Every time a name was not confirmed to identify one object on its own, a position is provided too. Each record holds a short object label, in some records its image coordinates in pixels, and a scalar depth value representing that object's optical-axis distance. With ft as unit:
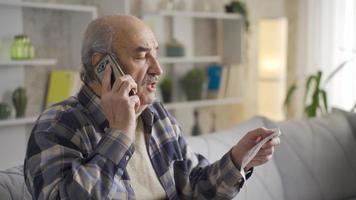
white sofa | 5.98
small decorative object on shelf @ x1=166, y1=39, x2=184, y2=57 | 10.12
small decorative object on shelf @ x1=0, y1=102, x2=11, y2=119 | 7.65
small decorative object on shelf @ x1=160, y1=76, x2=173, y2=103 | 10.07
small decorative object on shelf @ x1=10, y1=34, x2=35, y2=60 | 7.72
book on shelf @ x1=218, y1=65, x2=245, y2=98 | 11.14
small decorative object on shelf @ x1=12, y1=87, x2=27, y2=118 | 7.88
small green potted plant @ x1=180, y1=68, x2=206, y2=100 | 10.47
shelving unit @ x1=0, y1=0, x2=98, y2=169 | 7.87
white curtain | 10.80
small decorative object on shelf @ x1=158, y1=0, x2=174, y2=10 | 9.99
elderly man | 3.32
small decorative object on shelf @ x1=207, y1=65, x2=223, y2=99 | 10.91
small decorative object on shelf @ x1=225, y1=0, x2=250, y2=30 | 11.13
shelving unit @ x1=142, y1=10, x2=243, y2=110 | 10.03
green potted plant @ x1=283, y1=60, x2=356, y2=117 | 9.70
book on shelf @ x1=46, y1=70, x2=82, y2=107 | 8.29
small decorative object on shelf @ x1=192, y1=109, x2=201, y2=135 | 10.95
